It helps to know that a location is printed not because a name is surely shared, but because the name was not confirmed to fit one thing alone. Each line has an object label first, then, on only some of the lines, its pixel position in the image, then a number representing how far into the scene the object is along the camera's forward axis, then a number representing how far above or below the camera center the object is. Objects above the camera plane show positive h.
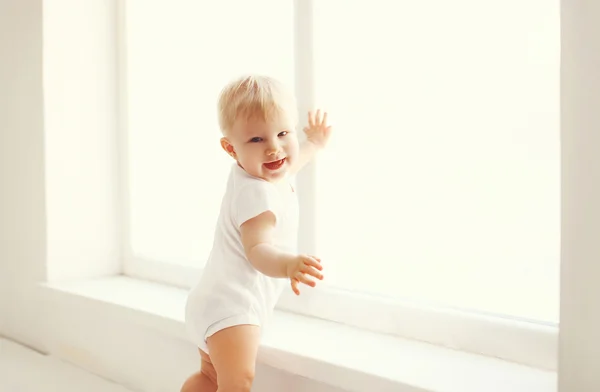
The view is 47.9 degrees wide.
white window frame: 0.98 -0.22
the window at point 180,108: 1.45 +0.19
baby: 1.01 -0.07
